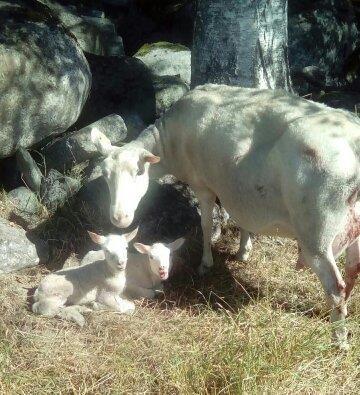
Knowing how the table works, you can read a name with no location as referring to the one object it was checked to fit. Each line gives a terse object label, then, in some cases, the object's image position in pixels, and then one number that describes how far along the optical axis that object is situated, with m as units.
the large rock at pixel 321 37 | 12.57
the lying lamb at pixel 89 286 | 6.29
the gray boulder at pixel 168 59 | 11.55
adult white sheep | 5.83
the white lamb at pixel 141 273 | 6.67
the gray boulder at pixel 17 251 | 7.08
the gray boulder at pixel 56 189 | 7.93
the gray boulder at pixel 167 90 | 10.02
